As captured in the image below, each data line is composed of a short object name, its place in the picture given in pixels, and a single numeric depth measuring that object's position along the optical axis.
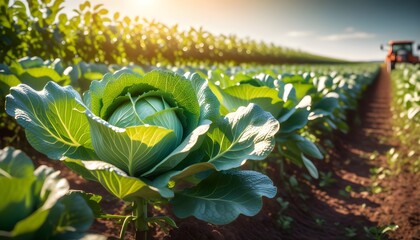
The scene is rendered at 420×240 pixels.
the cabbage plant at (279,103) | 2.03
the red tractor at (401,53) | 30.89
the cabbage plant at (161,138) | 1.17
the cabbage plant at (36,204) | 0.71
